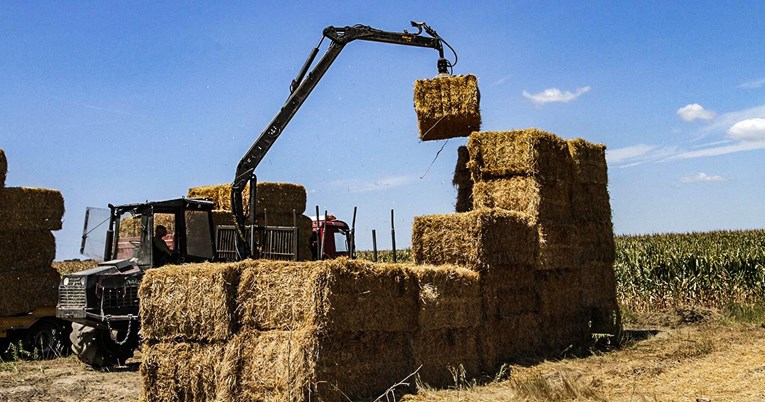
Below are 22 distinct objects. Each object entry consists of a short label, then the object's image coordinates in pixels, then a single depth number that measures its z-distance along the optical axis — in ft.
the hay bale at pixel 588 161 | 45.73
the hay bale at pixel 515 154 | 41.60
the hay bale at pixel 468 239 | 36.01
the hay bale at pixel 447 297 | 31.76
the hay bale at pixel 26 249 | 46.65
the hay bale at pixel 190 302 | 28.71
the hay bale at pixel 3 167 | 47.17
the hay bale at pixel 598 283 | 45.83
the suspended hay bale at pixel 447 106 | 43.19
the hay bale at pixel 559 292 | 41.34
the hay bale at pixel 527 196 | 41.01
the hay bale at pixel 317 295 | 27.09
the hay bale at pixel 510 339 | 36.06
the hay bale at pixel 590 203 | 45.47
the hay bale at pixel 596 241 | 45.32
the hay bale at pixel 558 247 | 40.73
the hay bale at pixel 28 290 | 45.91
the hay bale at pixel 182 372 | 28.86
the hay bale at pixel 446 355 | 31.78
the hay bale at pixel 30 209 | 47.01
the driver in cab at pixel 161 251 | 39.10
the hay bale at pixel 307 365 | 26.68
